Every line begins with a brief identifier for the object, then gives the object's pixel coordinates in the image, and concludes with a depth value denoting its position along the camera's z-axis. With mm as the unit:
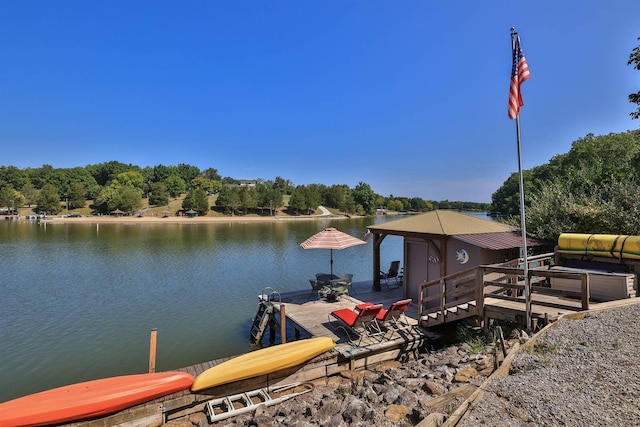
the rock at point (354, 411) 4883
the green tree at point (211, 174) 161250
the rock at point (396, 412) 4660
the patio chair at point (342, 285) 11609
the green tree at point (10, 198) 89625
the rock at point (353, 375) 7415
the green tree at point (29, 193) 99500
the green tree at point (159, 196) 106125
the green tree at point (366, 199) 131125
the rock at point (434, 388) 5414
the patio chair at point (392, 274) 14076
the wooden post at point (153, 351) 7017
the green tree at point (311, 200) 108669
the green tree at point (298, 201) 106000
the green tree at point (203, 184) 132875
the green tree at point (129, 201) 92375
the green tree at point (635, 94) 12164
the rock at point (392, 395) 5362
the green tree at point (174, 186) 119875
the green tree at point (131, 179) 119662
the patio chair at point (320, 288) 11598
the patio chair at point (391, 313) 8462
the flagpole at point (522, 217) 6576
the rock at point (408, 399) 5098
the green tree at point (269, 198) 102312
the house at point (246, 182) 180250
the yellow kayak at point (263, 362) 6477
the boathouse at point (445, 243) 10102
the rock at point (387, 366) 7839
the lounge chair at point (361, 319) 8227
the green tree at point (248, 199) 100938
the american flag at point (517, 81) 6430
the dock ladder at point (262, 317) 10727
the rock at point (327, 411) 5162
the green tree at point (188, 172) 145388
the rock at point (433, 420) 3752
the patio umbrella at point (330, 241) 11719
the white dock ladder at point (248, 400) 6109
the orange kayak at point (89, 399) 5298
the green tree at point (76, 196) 97125
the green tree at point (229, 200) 99188
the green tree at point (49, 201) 90875
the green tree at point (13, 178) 104375
